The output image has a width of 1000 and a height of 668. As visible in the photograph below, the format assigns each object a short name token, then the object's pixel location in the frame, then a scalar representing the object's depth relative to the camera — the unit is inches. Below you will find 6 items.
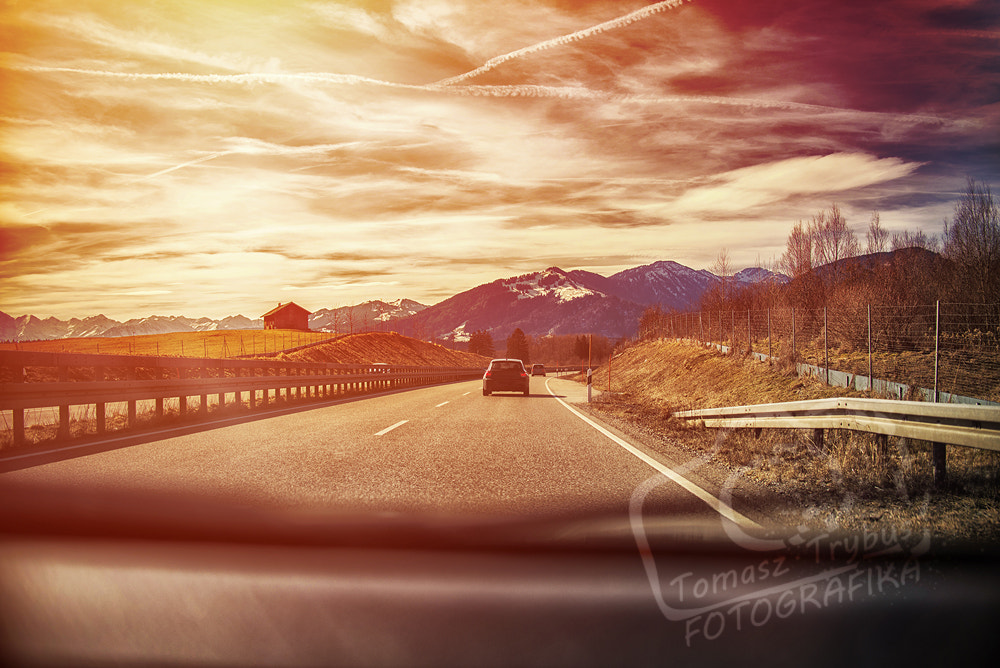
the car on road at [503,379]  907.4
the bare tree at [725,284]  1904.5
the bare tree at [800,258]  1665.8
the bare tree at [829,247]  1571.1
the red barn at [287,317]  5659.5
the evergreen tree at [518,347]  7667.3
